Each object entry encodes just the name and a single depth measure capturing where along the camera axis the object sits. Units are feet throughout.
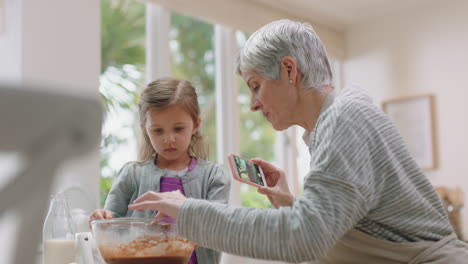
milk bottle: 4.42
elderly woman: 3.37
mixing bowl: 3.66
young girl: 5.18
